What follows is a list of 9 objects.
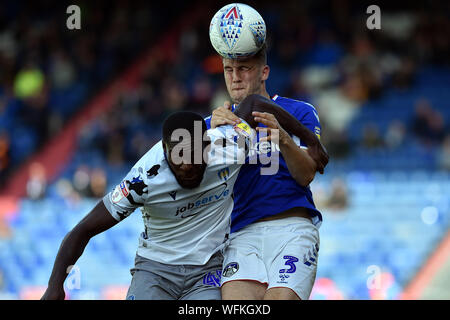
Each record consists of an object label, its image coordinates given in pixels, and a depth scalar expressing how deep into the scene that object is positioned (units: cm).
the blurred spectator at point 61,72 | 1686
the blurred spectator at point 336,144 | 1365
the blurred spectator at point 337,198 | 1259
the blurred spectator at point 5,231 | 1345
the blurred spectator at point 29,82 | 1636
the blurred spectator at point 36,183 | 1411
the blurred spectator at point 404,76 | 1551
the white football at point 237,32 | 474
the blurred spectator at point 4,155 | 1484
